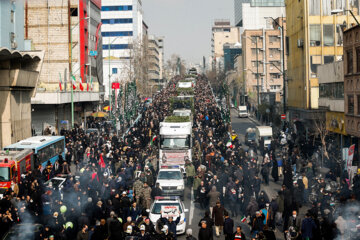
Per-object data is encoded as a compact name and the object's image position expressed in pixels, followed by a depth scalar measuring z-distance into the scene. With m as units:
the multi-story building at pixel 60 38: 66.50
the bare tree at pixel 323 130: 33.93
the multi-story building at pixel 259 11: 171.88
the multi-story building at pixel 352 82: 30.77
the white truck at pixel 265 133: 40.76
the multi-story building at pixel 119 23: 139.12
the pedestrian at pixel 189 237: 13.26
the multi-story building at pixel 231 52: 190.30
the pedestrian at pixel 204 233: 14.90
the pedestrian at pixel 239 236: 13.64
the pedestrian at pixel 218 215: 17.48
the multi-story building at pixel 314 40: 48.41
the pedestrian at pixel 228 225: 15.81
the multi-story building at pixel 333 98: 35.38
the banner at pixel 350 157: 21.47
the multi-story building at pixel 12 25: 43.47
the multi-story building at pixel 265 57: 110.06
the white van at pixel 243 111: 77.50
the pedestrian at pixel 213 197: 19.64
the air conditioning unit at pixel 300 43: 50.45
